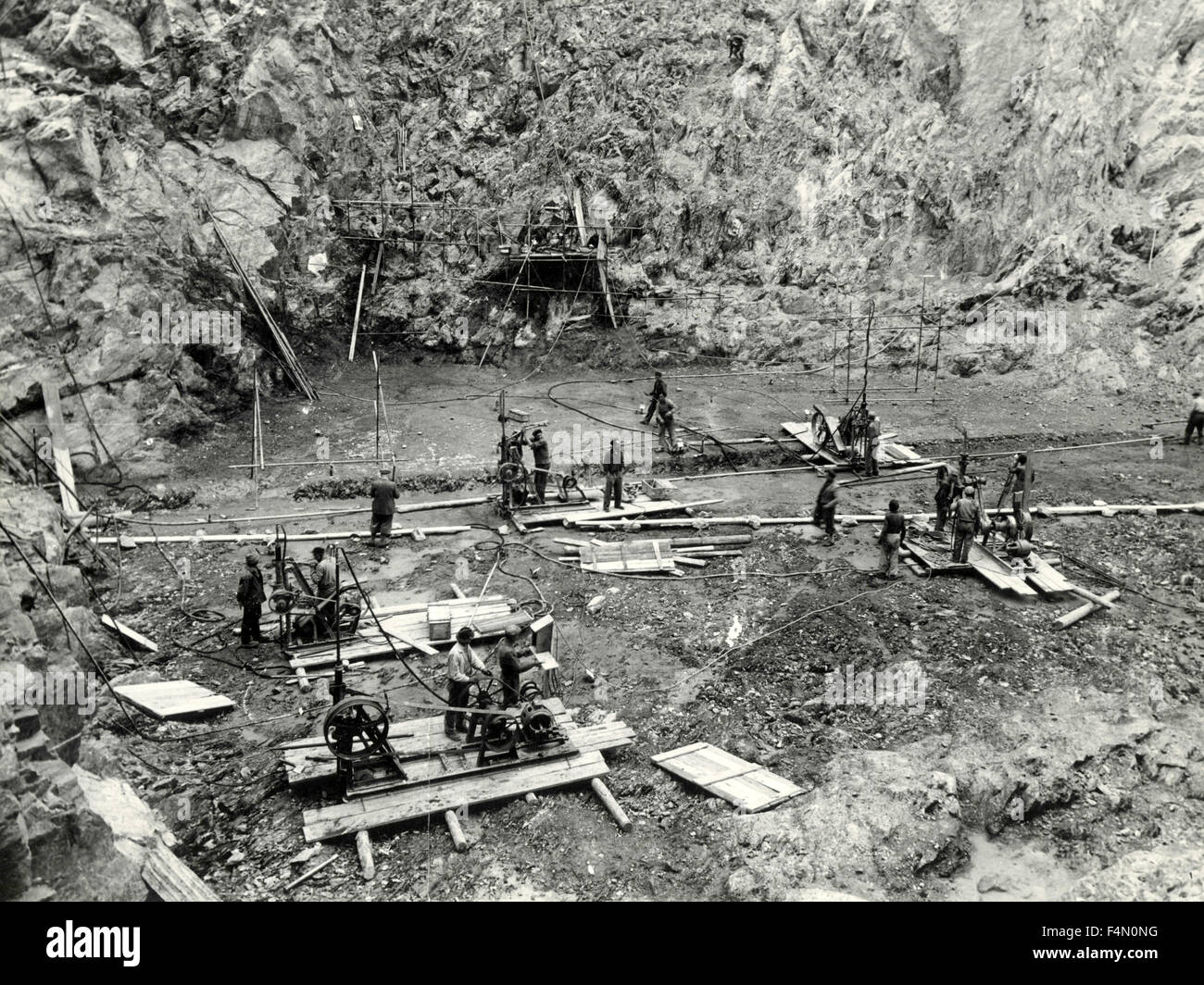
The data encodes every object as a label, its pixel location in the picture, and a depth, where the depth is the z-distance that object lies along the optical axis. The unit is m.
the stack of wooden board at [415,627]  11.93
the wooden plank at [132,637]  12.14
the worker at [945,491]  15.95
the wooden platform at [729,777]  9.29
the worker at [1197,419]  20.92
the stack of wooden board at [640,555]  15.08
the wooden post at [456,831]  8.58
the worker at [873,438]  19.30
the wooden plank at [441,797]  8.69
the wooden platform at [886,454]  20.12
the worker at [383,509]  15.79
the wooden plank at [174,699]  10.52
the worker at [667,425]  20.70
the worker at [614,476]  17.23
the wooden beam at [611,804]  9.02
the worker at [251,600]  12.09
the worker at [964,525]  14.62
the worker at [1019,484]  15.97
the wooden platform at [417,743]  9.24
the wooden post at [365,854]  8.19
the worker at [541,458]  17.59
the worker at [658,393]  21.80
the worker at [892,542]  14.41
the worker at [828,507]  16.27
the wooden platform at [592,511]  16.92
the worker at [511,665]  10.12
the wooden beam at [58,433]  17.34
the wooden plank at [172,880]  7.10
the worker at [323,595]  12.35
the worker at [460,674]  10.09
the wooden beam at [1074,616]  13.19
